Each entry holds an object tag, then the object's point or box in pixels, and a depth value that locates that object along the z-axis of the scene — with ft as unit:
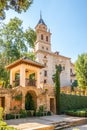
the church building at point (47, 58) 81.76
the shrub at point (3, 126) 15.51
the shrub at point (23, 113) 34.29
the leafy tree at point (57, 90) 40.84
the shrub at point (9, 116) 31.92
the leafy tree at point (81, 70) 57.35
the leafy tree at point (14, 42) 53.28
